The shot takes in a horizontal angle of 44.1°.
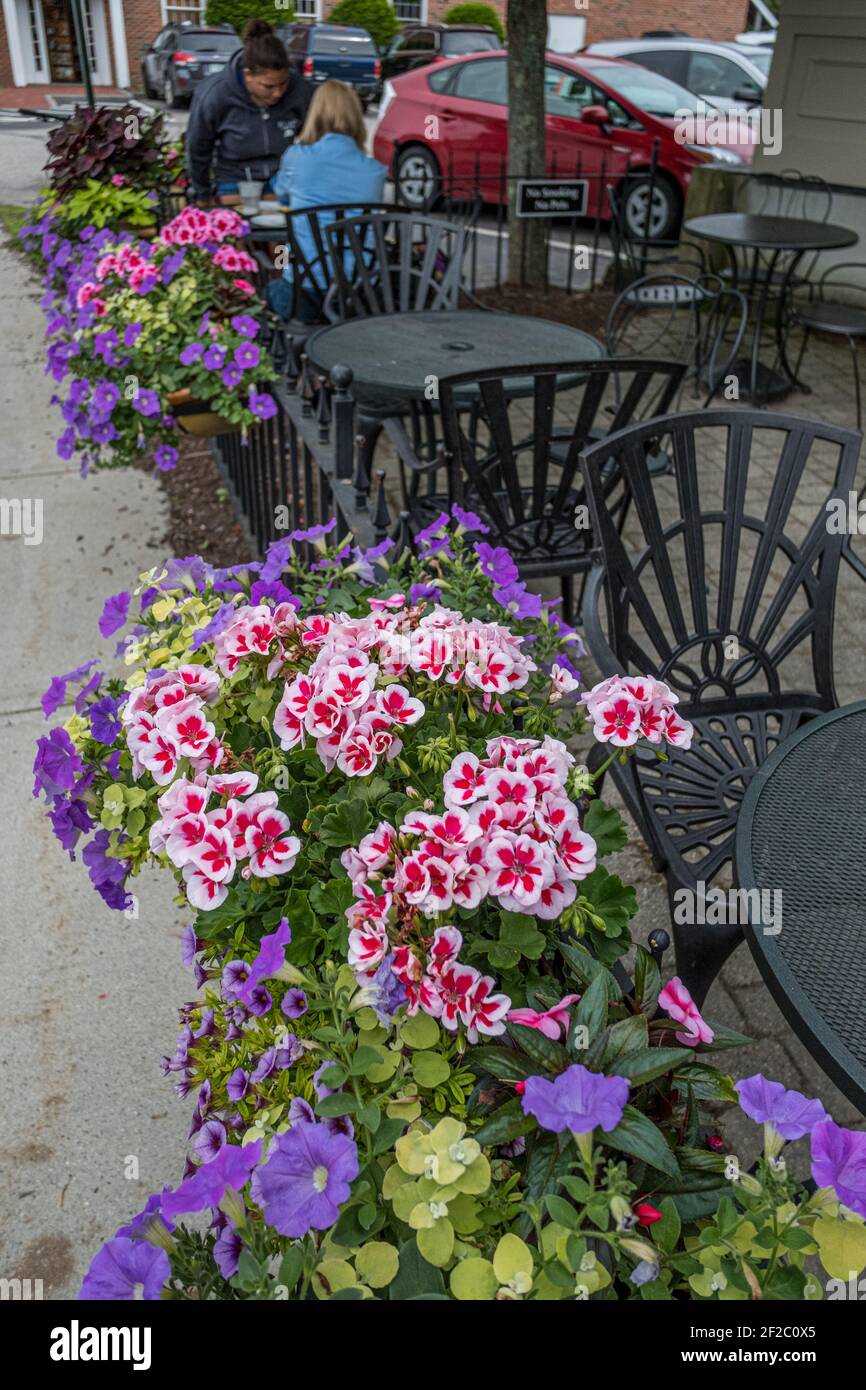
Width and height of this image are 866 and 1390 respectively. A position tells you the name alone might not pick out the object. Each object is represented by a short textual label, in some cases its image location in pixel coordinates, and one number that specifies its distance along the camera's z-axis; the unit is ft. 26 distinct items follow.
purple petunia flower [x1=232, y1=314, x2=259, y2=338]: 11.73
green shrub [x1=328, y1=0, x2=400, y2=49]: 94.38
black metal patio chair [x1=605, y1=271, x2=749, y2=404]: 17.48
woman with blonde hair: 16.15
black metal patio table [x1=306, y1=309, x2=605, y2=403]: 11.48
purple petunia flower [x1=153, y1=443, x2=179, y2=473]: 12.25
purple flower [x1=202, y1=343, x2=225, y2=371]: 11.60
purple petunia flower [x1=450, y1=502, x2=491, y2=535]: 6.11
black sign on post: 23.85
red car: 32.37
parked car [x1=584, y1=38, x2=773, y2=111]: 36.27
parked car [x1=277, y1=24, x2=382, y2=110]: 65.98
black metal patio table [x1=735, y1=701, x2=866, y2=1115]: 4.28
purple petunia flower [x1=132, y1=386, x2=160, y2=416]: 11.73
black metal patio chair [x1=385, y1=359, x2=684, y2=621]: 9.31
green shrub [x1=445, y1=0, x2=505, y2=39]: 92.84
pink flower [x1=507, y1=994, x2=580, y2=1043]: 3.69
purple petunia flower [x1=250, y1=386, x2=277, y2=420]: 11.69
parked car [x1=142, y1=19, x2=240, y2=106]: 67.82
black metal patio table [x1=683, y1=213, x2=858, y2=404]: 18.45
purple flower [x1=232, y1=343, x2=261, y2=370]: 11.73
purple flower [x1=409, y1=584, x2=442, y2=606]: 5.65
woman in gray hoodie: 18.48
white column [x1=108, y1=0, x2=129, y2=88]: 86.89
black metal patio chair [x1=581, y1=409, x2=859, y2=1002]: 7.11
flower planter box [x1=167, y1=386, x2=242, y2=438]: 12.09
